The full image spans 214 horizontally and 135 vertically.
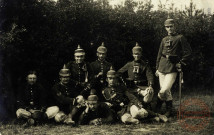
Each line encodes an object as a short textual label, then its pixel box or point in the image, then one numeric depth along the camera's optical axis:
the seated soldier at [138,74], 6.03
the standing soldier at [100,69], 6.22
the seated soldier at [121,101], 5.53
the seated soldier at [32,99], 5.37
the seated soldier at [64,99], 5.47
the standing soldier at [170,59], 6.00
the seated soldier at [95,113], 5.38
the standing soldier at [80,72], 5.96
